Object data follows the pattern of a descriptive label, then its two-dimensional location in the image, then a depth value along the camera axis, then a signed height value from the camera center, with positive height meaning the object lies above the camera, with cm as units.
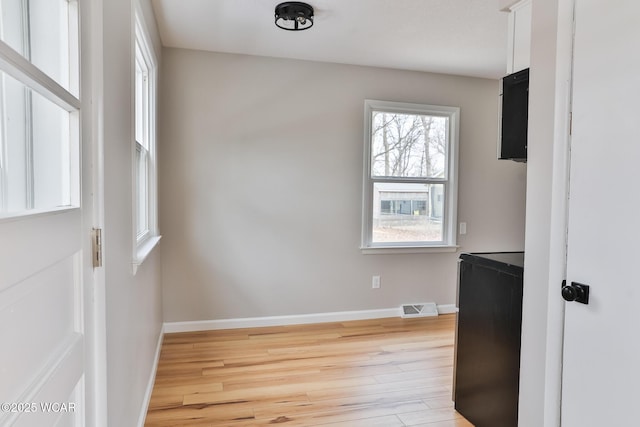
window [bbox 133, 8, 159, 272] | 245 +34
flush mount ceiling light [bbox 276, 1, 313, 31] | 258 +122
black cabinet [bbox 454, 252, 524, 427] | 189 -74
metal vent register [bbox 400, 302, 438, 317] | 406 -116
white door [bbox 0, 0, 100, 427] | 68 -6
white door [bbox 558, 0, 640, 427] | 117 -6
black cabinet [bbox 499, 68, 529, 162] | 184 +39
